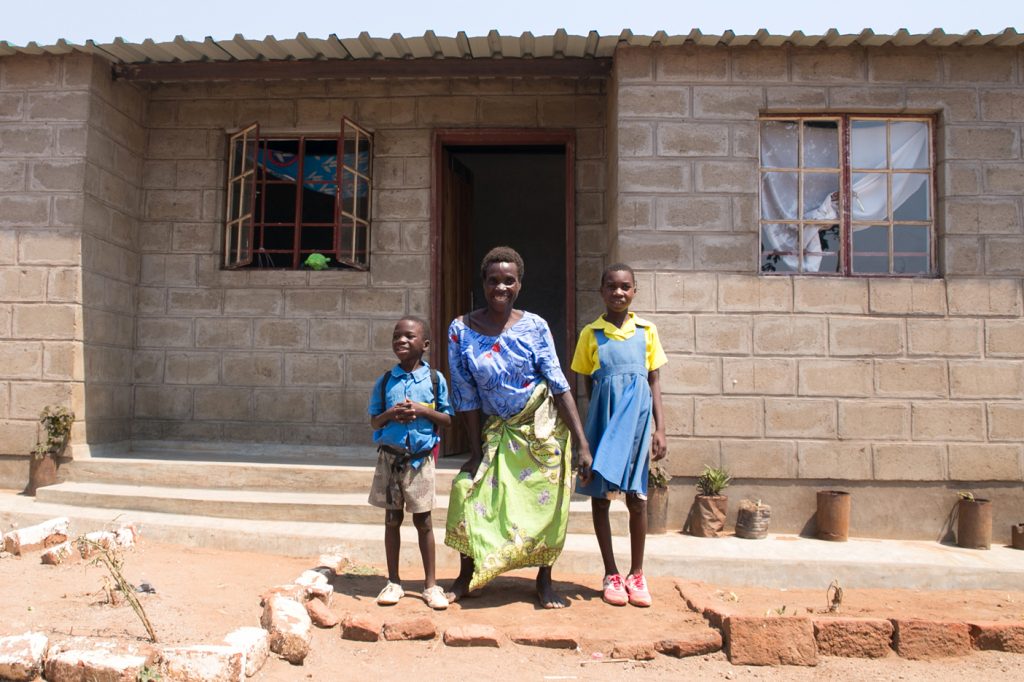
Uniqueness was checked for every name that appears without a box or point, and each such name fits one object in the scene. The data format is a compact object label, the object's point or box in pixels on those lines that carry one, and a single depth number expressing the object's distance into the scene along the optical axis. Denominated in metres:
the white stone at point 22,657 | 2.96
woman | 3.75
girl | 3.92
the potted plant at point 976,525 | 5.38
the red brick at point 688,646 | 3.42
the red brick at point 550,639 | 3.43
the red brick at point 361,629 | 3.47
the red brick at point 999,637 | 3.57
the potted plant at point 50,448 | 5.86
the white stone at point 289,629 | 3.28
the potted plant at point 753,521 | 5.36
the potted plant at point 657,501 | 5.43
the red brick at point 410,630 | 3.47
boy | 3.79
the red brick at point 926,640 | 3.53
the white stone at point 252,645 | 3.07
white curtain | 5.86
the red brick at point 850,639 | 3.52
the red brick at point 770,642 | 3.40
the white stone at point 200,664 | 2.89
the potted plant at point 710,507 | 5.37
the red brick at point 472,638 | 3.43
